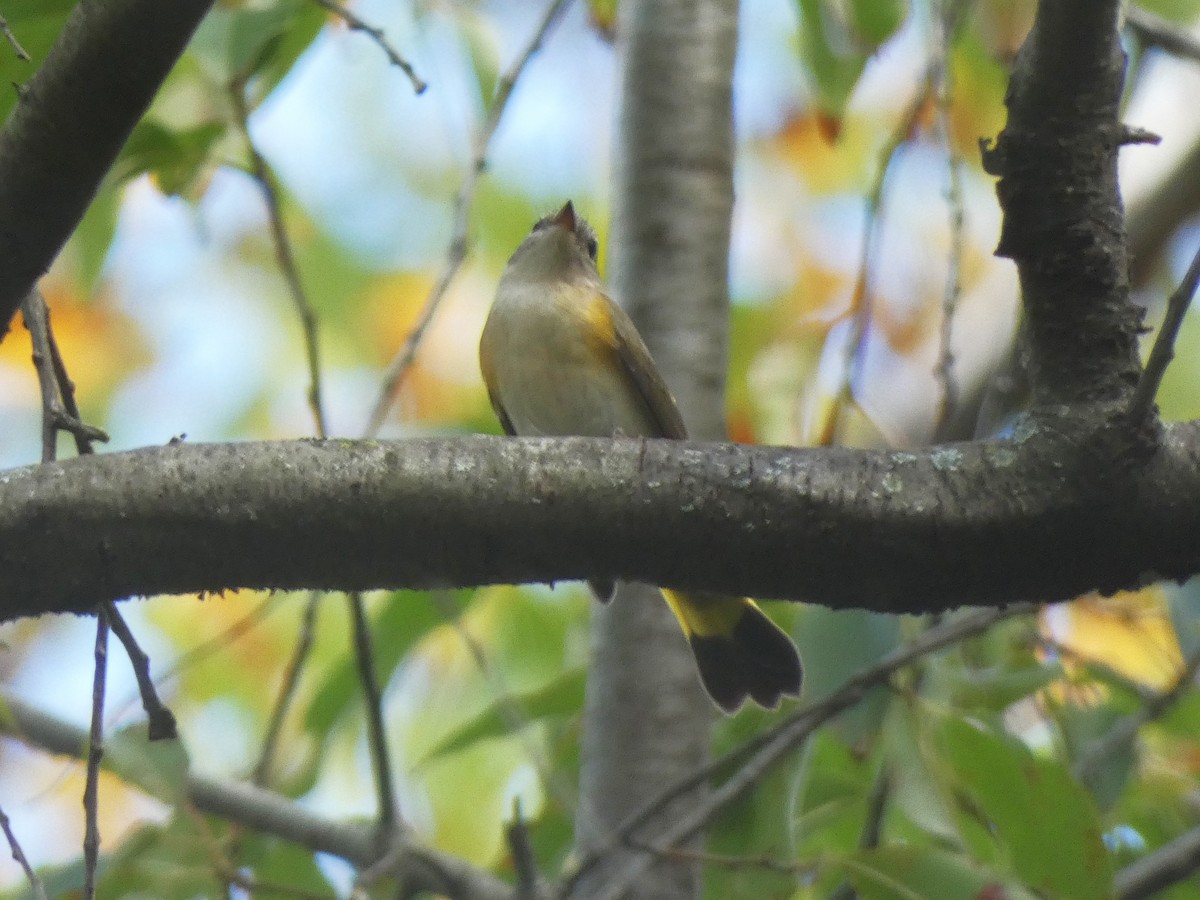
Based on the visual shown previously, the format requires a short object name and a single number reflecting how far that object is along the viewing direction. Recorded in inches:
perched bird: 273.3
